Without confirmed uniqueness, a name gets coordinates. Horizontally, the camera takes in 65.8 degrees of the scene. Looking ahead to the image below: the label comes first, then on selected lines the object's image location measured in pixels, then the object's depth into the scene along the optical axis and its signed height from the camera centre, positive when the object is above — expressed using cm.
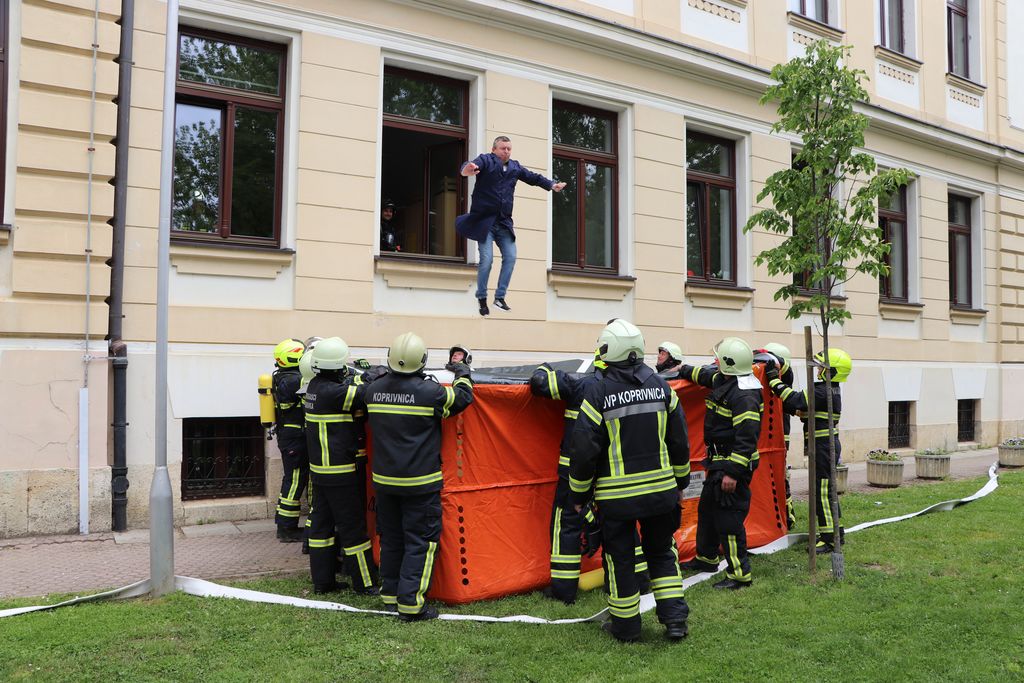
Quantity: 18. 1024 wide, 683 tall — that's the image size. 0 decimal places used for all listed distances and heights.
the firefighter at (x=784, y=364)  770 +6
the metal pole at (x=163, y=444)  564 -58
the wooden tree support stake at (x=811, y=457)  628 -72
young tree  636 +151
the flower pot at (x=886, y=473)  1127 -147
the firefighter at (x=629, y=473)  500 -67
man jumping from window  729 +153
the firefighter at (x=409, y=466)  545 -69
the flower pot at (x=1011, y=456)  1338 -143
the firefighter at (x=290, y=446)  758 -79
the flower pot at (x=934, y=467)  1202 -146
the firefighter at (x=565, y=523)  582 -116
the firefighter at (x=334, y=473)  589 -80
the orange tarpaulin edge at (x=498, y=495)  582 -98
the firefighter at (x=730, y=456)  614 -69
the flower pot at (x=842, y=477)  1074 -147
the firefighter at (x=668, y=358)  785 +10
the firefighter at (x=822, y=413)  709 -40
